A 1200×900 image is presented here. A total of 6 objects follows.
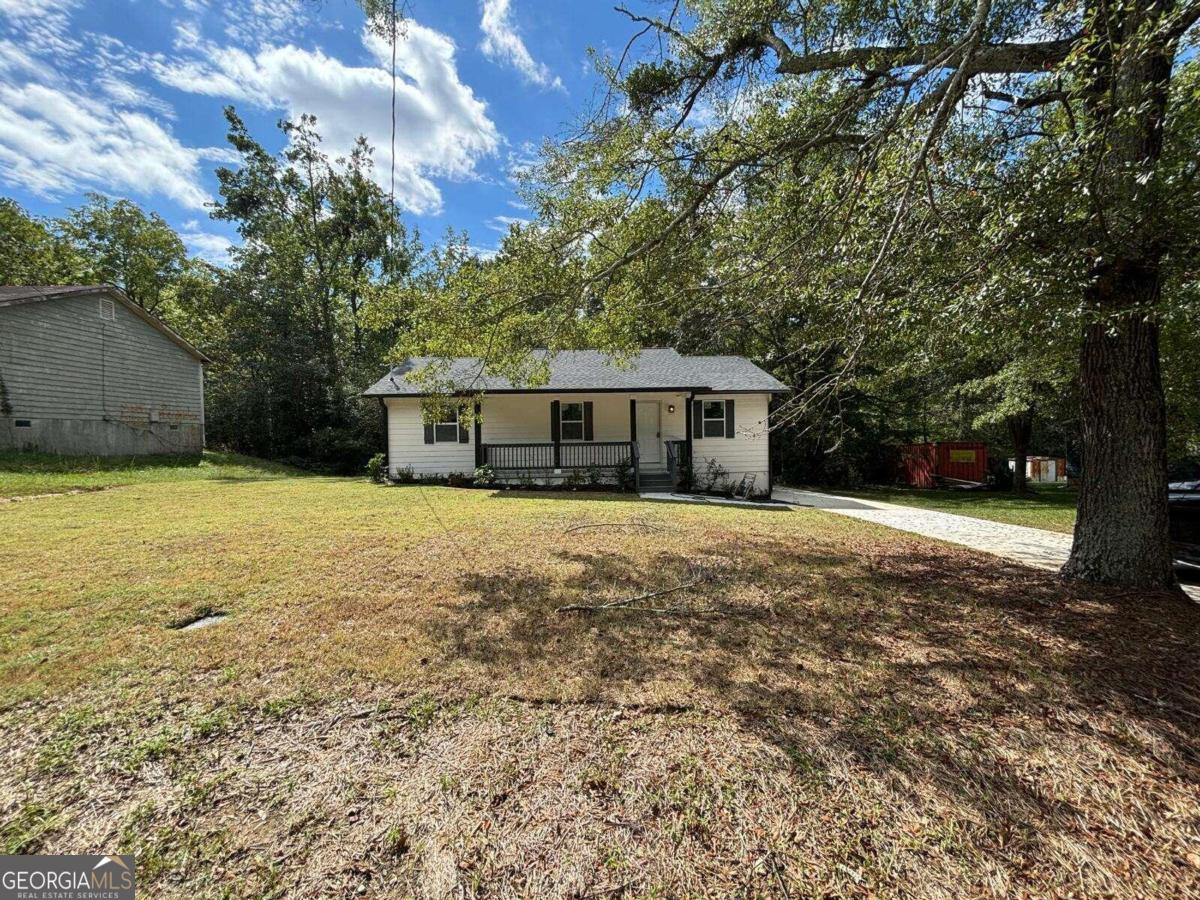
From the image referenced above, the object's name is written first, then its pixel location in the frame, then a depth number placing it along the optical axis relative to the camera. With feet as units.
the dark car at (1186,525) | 15.64
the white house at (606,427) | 43.68
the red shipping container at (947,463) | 57.72
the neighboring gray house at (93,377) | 42.86
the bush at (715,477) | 44.18
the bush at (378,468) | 47.14
